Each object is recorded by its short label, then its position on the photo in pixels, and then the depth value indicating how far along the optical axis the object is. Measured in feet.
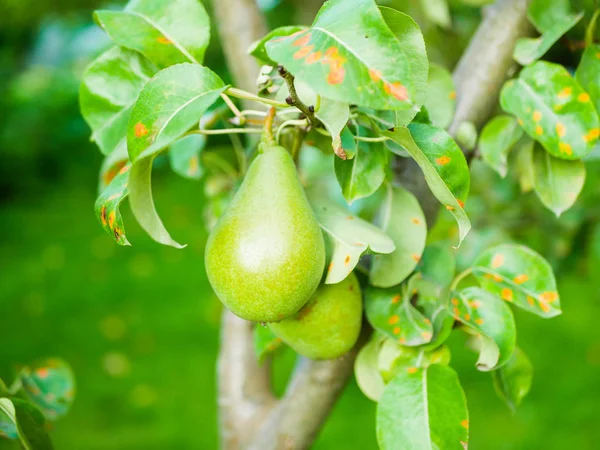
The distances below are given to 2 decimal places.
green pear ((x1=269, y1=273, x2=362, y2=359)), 1.95
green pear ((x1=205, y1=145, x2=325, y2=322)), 1.63
